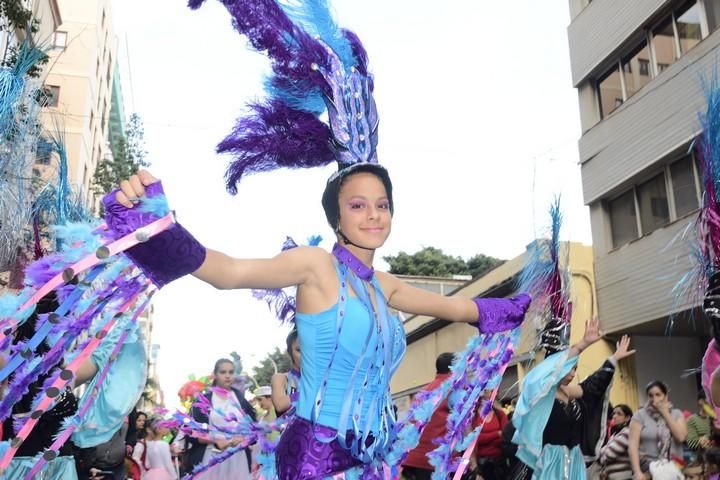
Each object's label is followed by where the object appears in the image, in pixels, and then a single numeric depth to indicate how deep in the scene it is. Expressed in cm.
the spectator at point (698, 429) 590
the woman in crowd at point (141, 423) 832
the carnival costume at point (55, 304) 192
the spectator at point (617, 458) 610
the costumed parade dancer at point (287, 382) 462
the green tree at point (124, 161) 1605
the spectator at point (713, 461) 431
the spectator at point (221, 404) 537
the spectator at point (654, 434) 590
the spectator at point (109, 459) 561
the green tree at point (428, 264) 3556
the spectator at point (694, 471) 518
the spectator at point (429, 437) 508
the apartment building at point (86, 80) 2758
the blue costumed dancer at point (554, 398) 436
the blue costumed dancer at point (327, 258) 216
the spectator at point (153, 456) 757
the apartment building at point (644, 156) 1101
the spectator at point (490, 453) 588
